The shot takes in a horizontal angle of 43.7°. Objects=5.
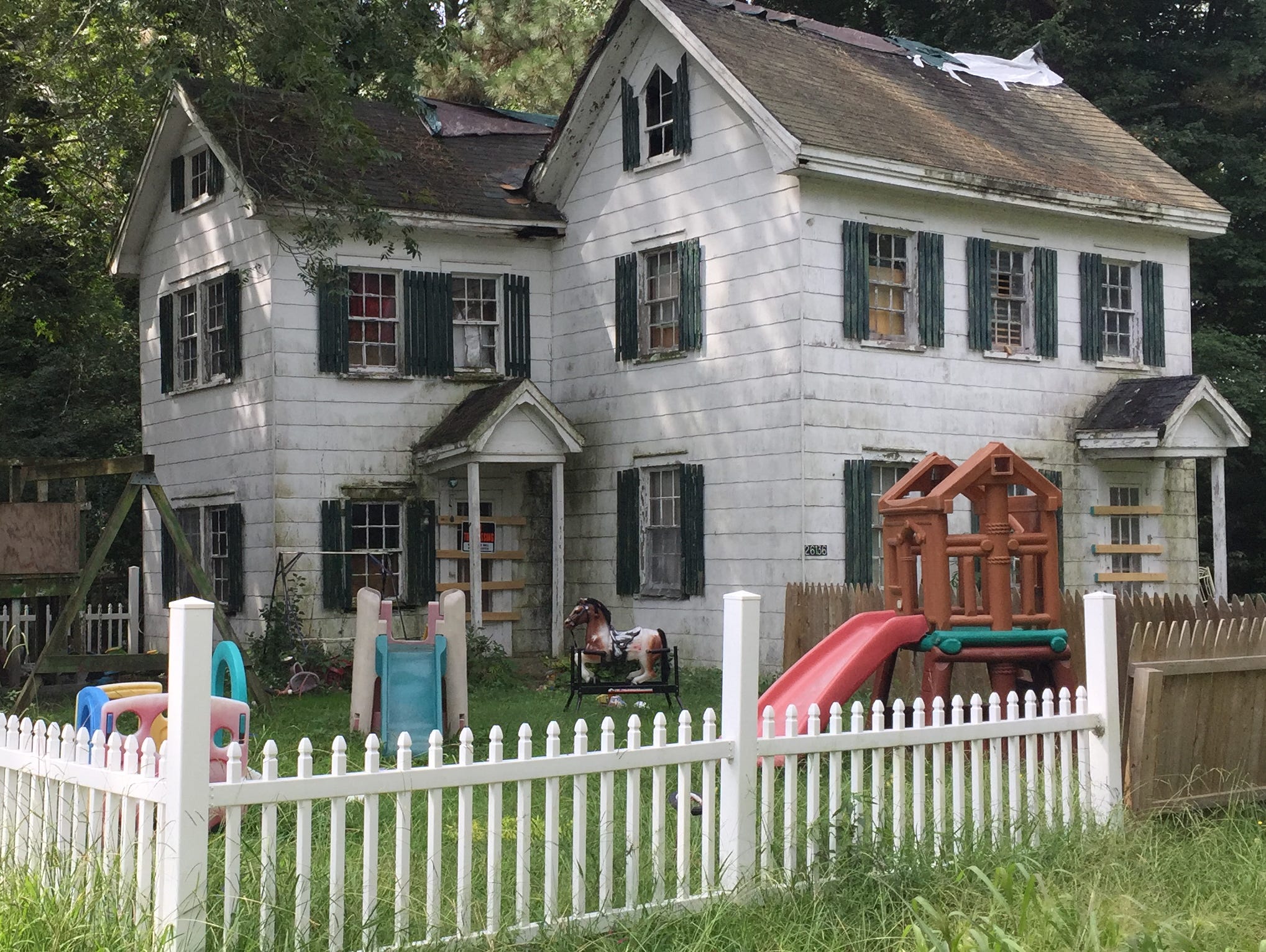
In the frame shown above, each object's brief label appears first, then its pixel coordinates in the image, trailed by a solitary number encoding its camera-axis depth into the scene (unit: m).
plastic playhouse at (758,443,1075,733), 10.51
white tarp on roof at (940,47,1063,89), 22.62
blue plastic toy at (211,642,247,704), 8.09
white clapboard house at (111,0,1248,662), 17.88
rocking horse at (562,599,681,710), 15.55
